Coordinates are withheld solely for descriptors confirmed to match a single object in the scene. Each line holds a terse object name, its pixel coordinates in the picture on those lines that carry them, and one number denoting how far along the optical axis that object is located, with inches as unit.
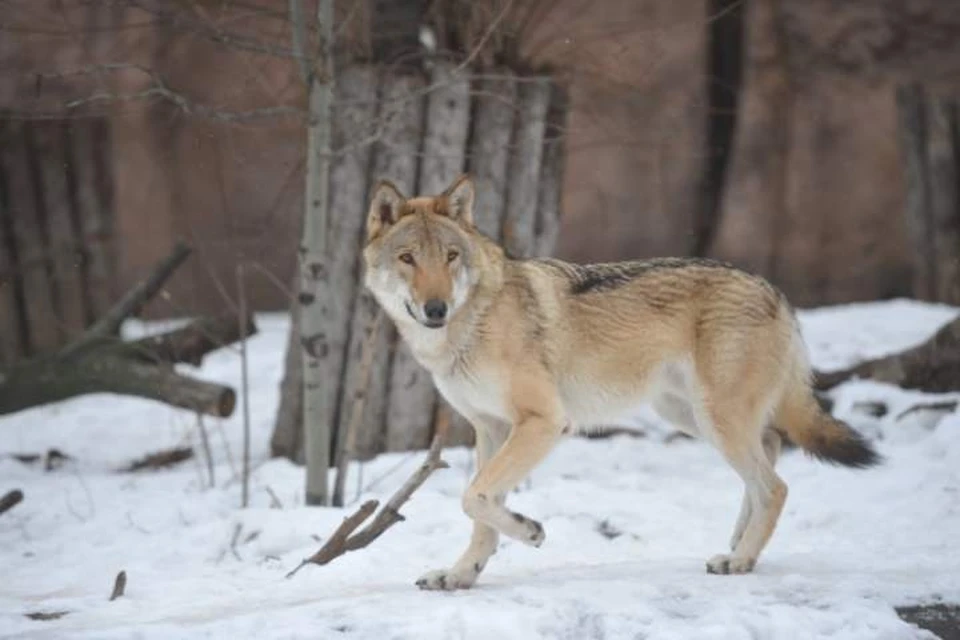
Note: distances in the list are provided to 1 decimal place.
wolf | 450.3
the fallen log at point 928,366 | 649.6
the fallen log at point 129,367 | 677.3
